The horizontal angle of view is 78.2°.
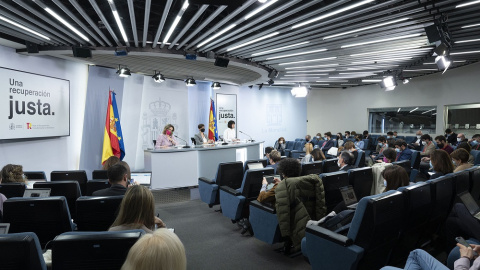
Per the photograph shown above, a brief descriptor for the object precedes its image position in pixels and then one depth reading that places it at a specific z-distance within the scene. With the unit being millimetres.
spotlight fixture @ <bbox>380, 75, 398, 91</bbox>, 9531
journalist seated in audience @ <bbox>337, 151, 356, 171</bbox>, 4703
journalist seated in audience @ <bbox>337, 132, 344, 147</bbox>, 11338
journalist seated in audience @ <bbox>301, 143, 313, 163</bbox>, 5997
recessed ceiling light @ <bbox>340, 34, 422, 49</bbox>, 5730
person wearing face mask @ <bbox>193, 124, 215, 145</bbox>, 8422
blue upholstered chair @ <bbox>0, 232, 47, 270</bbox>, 1468
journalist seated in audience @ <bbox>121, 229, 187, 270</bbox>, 1057
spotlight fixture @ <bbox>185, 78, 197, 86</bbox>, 9883
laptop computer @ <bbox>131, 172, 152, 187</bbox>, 4336
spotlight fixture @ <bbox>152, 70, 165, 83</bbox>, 8893
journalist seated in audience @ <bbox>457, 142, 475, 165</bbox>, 5689
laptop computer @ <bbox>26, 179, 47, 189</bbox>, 3607
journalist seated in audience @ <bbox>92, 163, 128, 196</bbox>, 2861
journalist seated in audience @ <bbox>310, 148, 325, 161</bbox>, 5418
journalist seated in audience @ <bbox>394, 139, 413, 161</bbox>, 6410
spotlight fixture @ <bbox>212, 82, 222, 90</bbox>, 10570
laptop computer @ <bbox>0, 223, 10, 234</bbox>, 1956
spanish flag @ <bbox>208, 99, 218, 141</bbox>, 10508
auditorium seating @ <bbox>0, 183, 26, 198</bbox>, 3236
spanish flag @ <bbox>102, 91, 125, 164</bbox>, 7434
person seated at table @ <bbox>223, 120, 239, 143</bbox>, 9181
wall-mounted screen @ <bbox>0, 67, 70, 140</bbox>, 5676
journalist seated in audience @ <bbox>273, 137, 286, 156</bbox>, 11605
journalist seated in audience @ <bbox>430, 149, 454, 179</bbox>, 3924
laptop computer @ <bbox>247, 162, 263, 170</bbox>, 5078
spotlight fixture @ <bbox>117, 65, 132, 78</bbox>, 7844
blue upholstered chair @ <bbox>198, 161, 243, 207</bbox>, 4840
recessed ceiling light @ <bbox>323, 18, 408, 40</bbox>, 4788
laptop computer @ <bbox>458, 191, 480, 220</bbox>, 2905
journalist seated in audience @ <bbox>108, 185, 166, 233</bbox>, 2014
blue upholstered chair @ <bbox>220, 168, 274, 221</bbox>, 4066
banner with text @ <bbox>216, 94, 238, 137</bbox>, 11820
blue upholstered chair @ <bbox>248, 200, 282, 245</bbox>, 3322
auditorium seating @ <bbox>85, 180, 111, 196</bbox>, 3711
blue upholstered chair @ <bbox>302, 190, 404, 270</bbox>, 2370
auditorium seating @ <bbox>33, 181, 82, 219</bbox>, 3281
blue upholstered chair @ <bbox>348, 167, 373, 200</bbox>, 3896
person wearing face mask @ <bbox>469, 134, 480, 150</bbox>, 7582
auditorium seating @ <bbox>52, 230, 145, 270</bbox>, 1571
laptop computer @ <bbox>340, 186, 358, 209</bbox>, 3338
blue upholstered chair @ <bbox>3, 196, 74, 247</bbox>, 2455
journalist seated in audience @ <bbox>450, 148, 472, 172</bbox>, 4199
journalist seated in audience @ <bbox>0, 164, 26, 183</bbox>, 3503
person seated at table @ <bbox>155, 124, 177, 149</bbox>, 7361
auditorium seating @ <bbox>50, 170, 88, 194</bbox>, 4051
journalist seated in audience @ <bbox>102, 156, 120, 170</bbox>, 3792
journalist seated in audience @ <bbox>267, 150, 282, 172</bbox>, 5047
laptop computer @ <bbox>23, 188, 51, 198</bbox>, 3043
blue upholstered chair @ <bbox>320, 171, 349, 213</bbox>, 3586
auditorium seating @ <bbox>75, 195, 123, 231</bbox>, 2580
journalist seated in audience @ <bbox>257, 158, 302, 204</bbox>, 3346
